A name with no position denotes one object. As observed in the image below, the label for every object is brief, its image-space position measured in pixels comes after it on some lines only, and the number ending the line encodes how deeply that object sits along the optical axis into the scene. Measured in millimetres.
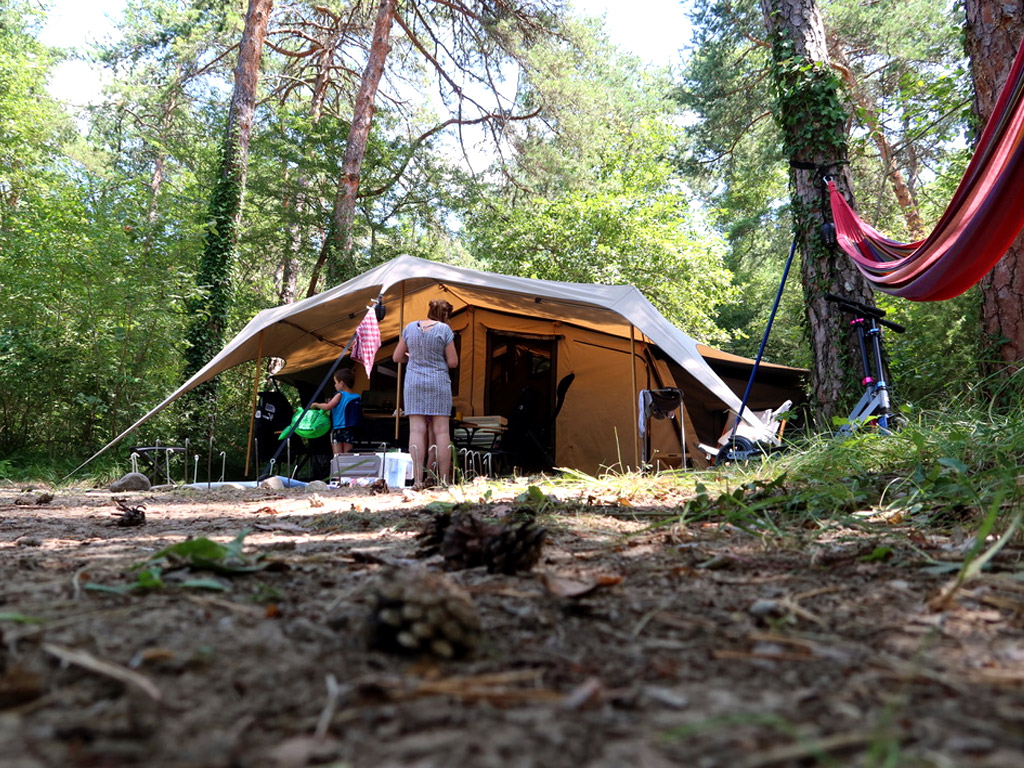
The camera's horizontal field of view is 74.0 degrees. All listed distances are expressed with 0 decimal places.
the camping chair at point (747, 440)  3935
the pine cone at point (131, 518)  2586
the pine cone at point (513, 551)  1409
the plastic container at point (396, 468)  4812
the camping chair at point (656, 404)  5207
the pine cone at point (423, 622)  906
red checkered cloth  5629
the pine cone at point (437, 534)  1671
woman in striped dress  4859
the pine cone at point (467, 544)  1462
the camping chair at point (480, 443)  6438
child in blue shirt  6480
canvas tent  6938
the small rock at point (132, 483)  5016
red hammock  2213
